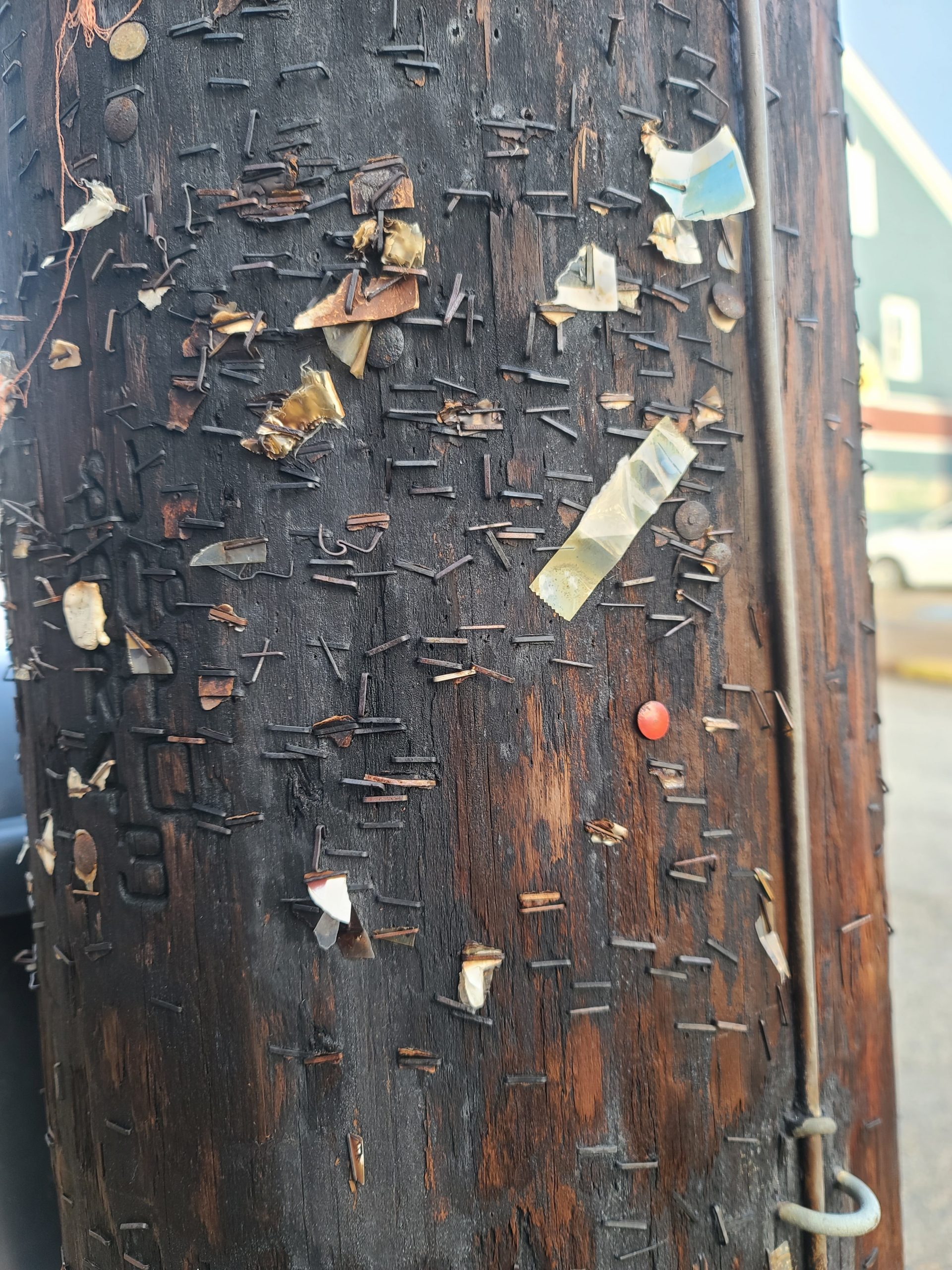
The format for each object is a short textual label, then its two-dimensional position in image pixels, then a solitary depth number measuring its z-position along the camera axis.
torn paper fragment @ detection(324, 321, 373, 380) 0.27
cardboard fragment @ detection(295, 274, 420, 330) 0.27
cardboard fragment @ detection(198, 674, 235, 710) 0.28
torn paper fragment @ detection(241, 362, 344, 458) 0.27
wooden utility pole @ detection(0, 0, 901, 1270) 0.27
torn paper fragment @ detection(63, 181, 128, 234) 0.28
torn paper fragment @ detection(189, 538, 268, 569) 0.27
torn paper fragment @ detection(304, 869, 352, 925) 0.27
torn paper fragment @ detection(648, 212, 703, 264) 0.29
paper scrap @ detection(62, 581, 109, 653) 0.29
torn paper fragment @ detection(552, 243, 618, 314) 0.28
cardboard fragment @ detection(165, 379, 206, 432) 0.28
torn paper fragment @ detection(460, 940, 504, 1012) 0.28
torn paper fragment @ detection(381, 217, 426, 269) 0.27
